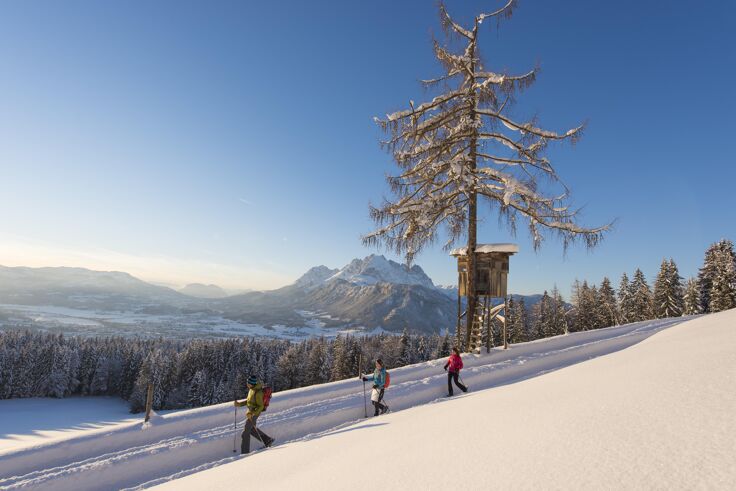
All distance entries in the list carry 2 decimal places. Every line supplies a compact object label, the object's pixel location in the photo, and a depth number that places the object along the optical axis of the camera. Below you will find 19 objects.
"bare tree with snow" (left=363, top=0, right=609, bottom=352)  14.06
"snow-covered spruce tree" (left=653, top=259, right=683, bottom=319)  44.44
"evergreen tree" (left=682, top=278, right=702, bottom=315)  42.41
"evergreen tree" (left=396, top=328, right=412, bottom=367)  78.44
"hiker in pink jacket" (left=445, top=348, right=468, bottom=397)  11.22
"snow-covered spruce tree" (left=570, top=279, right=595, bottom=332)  49.84
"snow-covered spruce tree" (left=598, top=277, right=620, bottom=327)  49.53
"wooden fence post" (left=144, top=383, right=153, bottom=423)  9.96
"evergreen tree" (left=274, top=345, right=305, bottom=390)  75.48
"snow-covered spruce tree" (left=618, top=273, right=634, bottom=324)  49.88
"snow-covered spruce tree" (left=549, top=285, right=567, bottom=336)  52.88
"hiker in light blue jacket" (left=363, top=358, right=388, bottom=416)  10.45
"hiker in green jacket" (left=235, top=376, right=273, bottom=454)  8.88
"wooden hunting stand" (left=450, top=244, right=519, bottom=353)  16.06
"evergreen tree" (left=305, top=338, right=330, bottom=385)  71.62
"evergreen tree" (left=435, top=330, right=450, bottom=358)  65.31
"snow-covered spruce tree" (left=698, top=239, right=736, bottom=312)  36.44
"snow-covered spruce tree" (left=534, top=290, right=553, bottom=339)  53.00
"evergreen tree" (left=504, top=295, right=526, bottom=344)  51.87
